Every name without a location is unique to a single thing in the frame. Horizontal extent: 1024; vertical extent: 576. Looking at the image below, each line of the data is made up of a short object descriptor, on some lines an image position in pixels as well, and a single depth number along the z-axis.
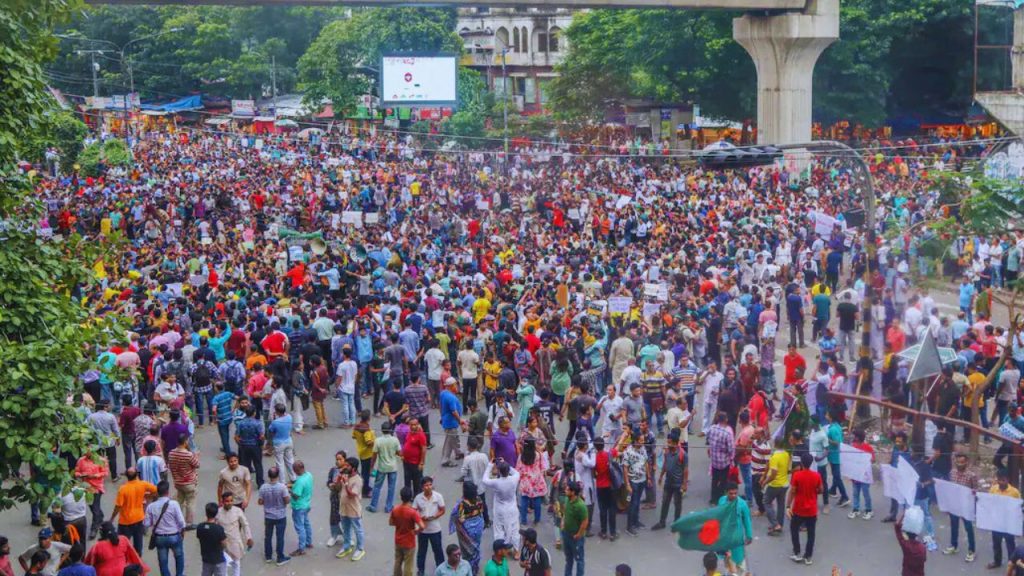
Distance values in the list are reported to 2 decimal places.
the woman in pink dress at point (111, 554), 11.34
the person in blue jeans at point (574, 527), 12.25
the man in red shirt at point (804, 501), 12.57
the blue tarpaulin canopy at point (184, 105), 69.25
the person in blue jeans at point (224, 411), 15.62
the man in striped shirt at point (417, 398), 15.28
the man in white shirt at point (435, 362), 17.44
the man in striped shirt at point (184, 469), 13.16
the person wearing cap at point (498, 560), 11.09
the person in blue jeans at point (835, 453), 13.86
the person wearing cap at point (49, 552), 11.16
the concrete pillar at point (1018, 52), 32.66
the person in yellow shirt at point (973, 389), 15.61
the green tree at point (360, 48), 60.62
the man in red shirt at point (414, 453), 13.91
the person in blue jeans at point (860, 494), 13.76
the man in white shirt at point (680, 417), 14.22
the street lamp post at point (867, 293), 15.84
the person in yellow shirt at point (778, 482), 13.32
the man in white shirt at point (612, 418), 14.73
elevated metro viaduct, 38.19
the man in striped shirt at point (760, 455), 13.79
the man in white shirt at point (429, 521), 12.37
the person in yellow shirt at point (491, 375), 16.94
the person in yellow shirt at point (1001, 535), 12.15
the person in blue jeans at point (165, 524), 12.17
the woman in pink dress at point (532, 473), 13.52
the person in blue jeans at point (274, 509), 12.65
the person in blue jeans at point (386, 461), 13.88
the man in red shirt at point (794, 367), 16.28
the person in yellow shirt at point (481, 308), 20.25
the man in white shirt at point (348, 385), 16.62
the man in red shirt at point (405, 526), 12.16
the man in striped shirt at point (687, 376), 15.98
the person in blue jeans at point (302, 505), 12.77
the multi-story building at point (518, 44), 75.31
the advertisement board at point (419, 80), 52.69
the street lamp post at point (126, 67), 53.36
